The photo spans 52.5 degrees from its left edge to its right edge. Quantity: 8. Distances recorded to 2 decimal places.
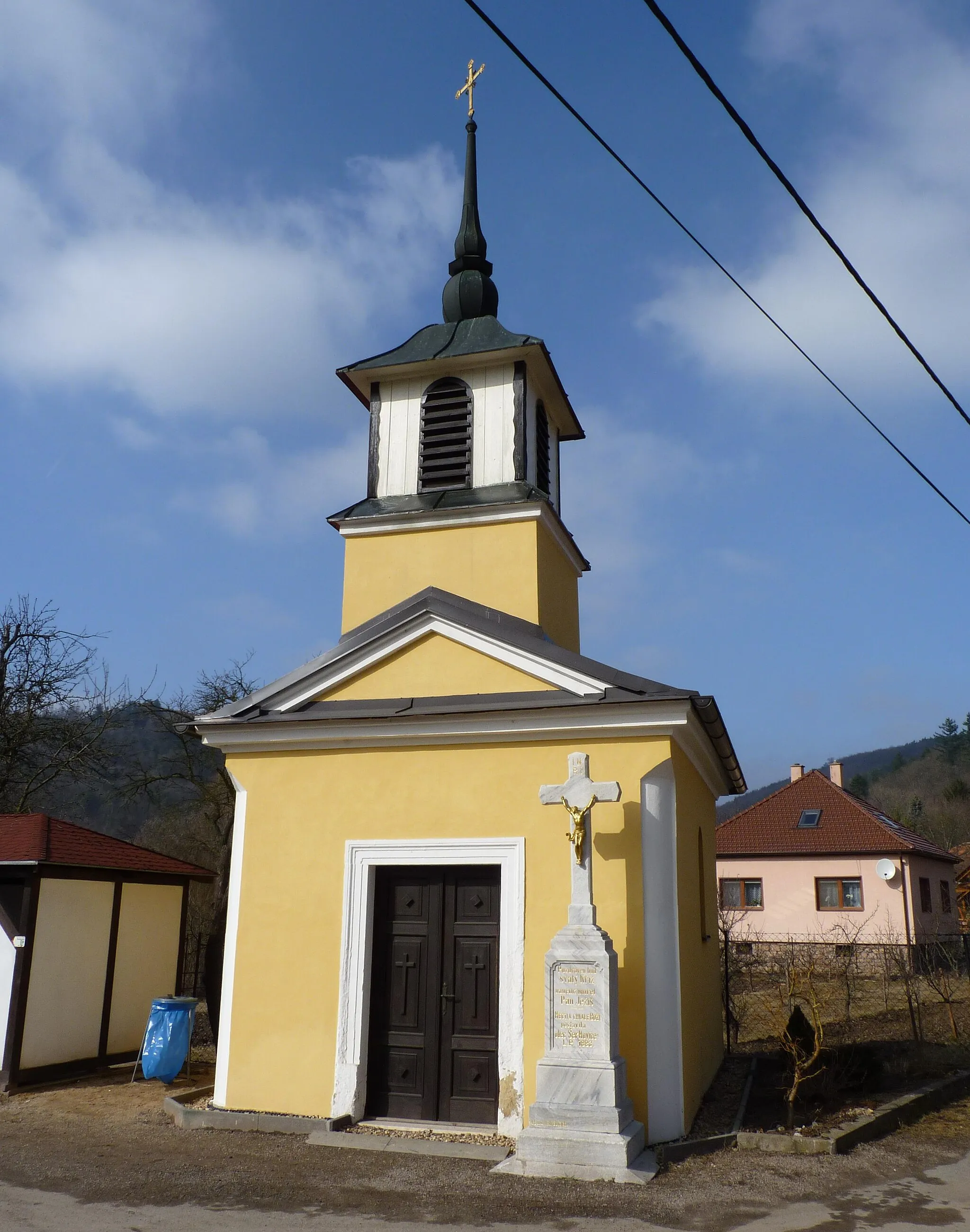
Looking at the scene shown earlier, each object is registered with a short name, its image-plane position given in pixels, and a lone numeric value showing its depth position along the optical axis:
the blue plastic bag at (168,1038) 10.85
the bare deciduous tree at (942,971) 15.96
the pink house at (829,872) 29.42
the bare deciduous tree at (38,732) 20.36
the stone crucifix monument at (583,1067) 7.39
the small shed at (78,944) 10.91
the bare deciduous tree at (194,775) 20.28
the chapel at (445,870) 8.59
